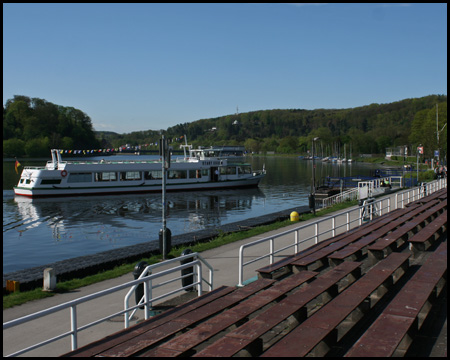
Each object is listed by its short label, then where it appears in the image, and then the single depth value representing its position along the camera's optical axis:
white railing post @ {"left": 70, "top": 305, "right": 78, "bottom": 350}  5.66
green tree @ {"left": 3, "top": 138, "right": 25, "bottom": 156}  130.50
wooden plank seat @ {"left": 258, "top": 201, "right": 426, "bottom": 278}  9.29
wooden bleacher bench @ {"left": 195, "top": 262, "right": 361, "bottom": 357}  4.93
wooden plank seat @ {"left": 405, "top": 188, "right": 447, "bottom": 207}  21.61
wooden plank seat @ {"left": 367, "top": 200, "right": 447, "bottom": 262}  10.12
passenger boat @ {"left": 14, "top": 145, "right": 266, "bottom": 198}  49.41
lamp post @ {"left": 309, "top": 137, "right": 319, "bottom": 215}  26.42
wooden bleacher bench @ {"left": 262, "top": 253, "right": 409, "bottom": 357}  4.95
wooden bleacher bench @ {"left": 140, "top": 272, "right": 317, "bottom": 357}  4.94
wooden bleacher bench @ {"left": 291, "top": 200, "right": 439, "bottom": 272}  9.46
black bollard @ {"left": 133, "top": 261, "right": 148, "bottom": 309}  9.66
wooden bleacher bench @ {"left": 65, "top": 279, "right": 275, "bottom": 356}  5.16
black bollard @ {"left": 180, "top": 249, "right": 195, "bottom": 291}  10.70
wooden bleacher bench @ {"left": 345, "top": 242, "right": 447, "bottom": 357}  4.86
